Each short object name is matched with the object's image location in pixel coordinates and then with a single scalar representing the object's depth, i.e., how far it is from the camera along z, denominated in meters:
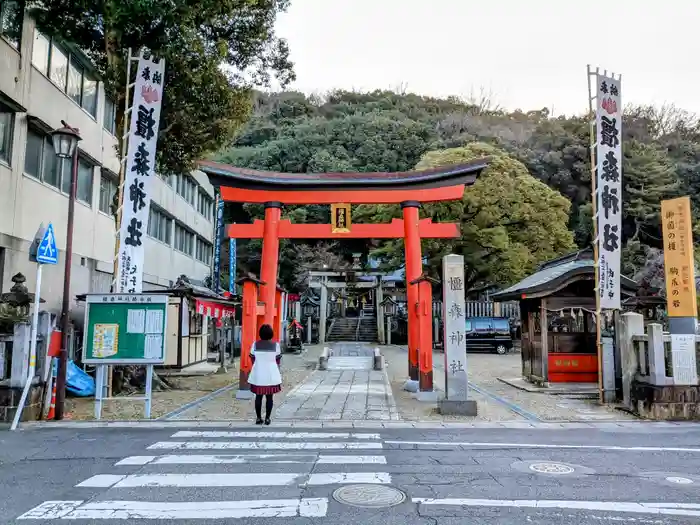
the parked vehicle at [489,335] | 30.62
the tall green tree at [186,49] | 12.84
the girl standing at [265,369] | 9.06
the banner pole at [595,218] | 12.12
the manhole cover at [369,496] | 5.04
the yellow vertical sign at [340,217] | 15.69
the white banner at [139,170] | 11.98
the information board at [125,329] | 10.08
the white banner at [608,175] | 12.27
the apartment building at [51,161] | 13.46
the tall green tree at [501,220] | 29.27
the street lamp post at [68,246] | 9.85
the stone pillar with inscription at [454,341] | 10.69
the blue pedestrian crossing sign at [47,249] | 9.48
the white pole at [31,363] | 9.05
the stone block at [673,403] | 10.33
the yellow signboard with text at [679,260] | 10.92
